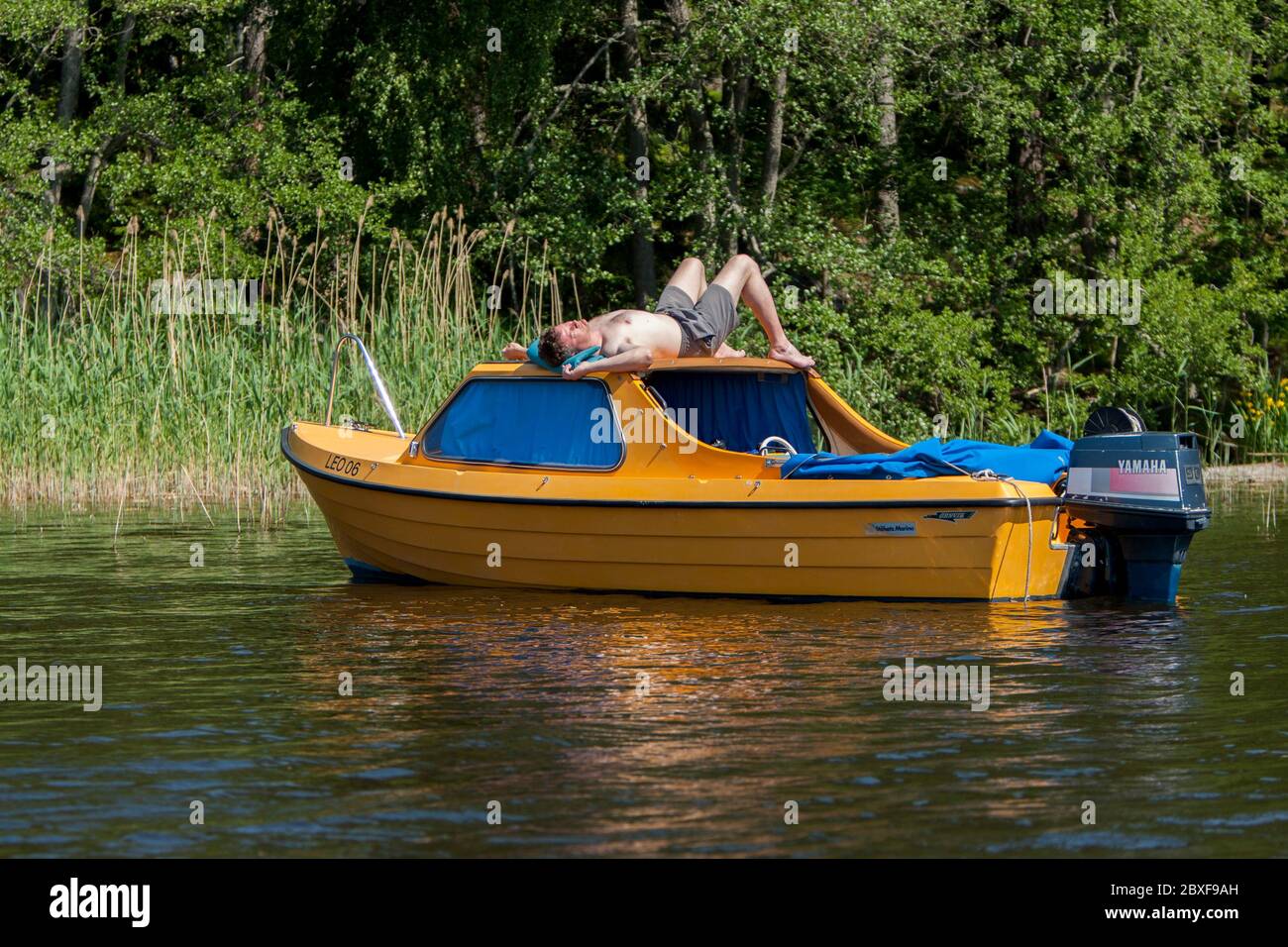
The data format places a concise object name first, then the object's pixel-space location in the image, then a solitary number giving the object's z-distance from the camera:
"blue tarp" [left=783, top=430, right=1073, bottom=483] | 18.73
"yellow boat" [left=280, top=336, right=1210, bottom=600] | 18.41
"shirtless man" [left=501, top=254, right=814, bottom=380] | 20.63
